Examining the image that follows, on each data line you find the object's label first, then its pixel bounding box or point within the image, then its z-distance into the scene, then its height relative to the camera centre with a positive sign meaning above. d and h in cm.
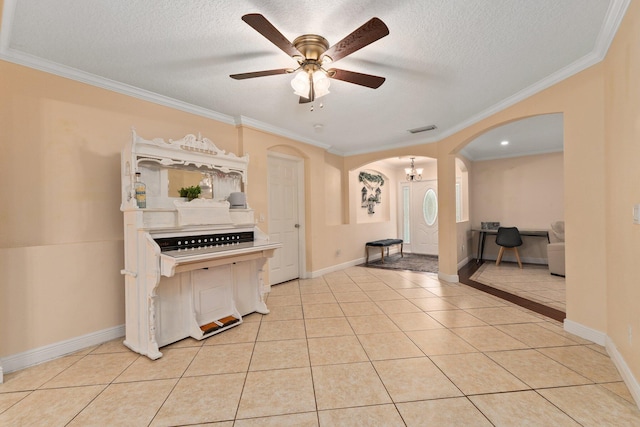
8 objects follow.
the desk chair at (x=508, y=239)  555 -62
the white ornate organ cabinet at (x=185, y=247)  232 -32
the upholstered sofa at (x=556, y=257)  475 -88
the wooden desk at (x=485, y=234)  566 -54
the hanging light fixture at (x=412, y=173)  667 +97
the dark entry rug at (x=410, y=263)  562 -119
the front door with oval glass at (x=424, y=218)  743 -20
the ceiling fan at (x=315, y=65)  177 +108
